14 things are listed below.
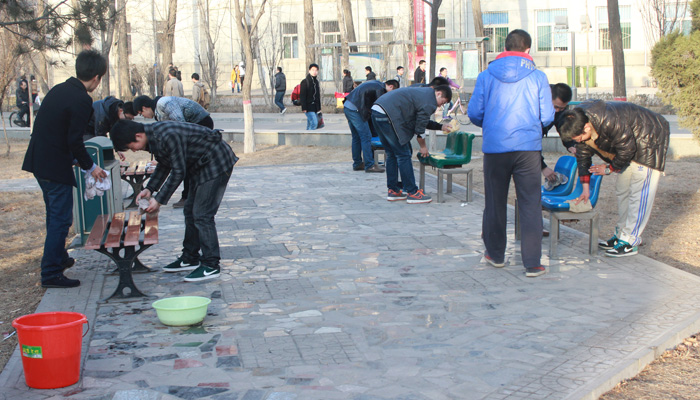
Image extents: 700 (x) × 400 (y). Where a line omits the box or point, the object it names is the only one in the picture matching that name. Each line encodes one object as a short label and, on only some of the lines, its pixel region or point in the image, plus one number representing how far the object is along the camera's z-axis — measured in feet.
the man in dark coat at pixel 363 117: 37.29
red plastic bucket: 12.62
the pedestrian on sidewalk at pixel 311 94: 62.90
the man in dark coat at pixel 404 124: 29.01
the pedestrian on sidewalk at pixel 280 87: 89.25
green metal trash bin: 25.18
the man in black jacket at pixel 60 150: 18.97
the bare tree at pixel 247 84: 51.85
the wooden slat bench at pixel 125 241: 17.71
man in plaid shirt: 18.22
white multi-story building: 130.41
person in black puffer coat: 20.49
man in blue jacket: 19.22
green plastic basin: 15.85
